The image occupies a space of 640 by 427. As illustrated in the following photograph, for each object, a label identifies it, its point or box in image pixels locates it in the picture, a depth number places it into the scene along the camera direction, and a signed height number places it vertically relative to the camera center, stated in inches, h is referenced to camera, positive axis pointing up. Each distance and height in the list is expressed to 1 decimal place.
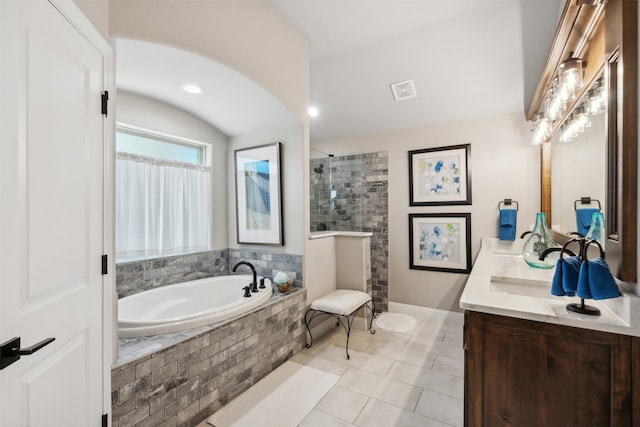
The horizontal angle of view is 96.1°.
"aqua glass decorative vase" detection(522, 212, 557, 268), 73.6 -8.6
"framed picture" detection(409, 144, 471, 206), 137.9 +18.0
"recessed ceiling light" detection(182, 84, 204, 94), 96.9 +42.6
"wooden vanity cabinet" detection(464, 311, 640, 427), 40.3 -25.2
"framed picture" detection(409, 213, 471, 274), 138.3 -14.7
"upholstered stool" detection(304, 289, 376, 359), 109.4 -36.3
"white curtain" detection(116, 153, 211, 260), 104.7 +2.3
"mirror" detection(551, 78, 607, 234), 56.4 +10.6
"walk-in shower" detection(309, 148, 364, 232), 158.7 +10.8
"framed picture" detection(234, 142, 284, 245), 121.9 +8.1
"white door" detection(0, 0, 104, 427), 36.2 -0.5
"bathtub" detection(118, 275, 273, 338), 73.4 -30.5
